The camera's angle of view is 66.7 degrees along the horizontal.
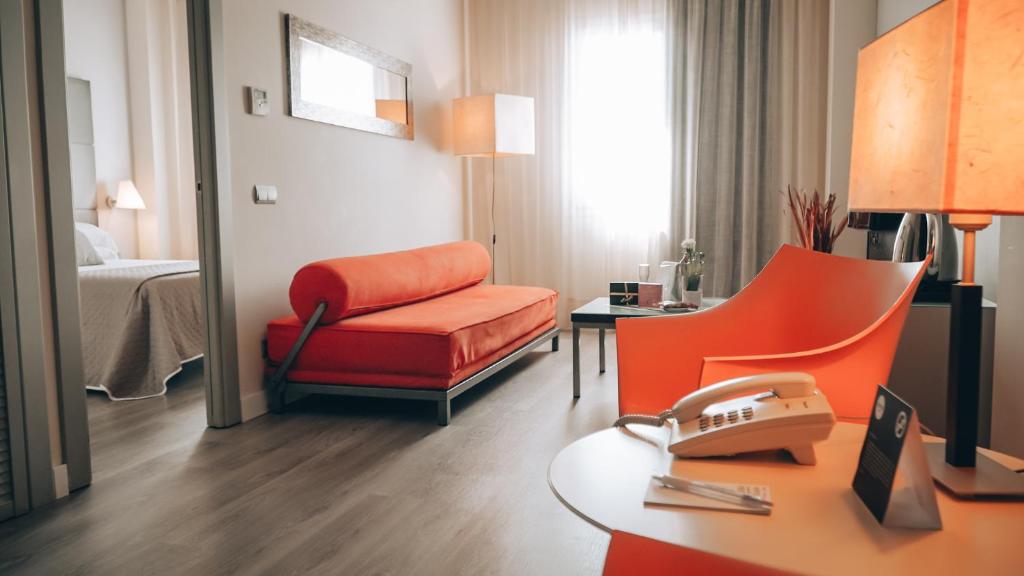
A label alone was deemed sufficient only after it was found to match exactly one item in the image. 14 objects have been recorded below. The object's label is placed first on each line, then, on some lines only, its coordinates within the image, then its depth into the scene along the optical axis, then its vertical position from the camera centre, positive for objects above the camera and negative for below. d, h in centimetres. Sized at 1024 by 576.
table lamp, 93 +8
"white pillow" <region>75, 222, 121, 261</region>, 502 -23
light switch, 337 +5
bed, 366 -58
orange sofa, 322 -58
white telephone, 113 -33
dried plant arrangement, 329 -11
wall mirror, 369 +64
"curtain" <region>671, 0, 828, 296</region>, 508 +54
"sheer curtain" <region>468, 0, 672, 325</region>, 545 +46
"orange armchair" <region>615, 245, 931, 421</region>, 203 -34
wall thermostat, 333 +44
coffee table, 343 -50
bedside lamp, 565 +5
